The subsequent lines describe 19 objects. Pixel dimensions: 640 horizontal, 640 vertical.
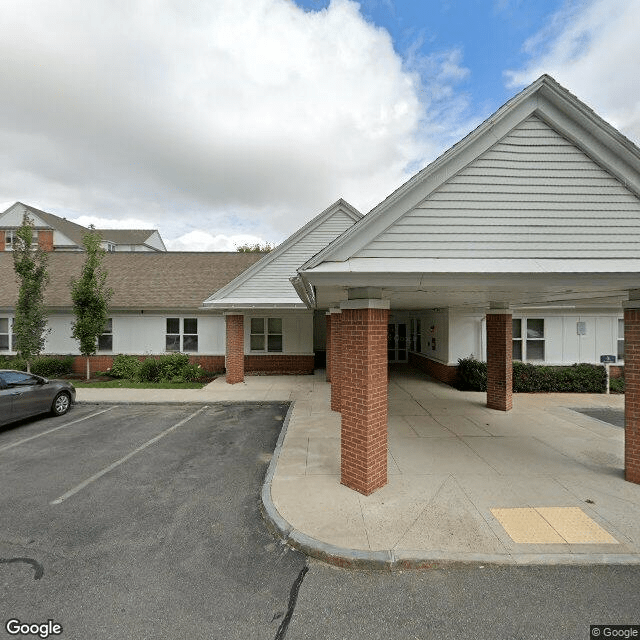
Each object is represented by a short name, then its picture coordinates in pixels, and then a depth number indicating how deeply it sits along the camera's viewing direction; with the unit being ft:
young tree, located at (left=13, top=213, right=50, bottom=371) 46.37
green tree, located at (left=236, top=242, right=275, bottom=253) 172.97
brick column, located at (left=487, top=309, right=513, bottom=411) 32.50
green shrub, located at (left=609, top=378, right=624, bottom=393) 42.19
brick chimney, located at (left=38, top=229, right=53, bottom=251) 118.93
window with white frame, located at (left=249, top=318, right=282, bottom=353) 54.75
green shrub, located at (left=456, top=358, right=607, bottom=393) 41.50
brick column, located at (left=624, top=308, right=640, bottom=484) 17.92
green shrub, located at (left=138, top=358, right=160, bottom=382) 48.21
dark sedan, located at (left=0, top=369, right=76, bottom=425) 27.66
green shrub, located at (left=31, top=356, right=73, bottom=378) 51.21
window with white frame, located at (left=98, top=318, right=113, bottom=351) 55.31
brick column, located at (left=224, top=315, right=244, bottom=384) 47.65
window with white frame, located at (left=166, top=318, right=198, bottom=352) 55.36
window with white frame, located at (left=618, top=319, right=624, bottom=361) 44.28
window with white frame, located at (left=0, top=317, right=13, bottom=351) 55.36
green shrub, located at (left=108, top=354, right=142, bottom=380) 49.96
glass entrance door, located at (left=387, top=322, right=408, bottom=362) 69.00
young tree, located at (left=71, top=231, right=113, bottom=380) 48.03
